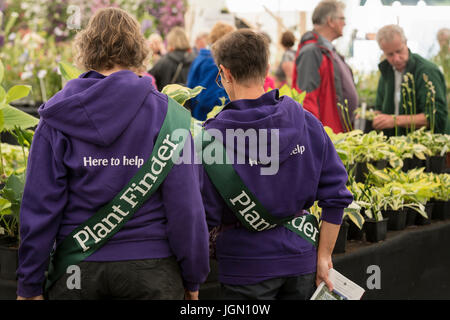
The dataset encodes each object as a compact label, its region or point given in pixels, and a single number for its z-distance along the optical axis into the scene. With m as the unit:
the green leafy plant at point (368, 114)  4.91
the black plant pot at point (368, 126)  5.11
